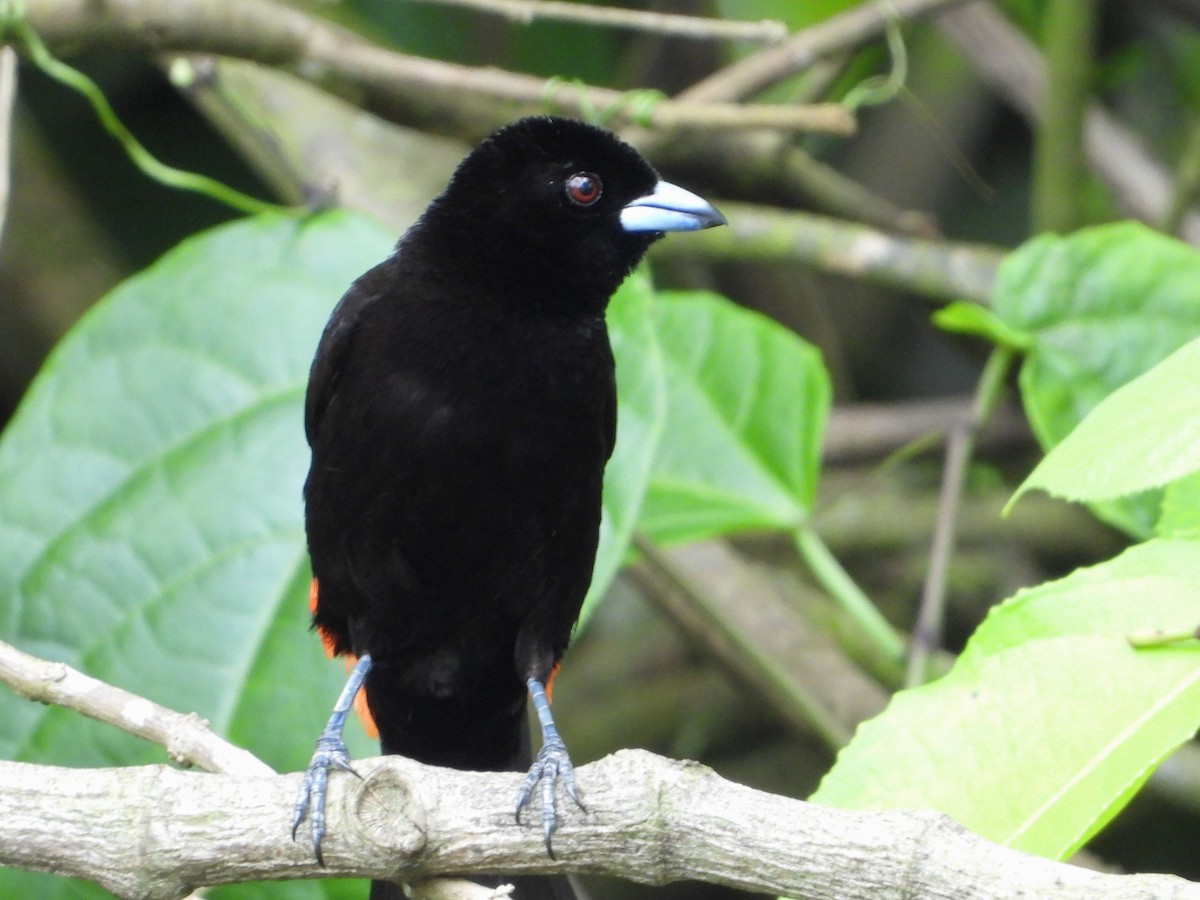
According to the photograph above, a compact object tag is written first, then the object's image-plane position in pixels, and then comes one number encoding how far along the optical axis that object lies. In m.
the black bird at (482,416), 5.23
